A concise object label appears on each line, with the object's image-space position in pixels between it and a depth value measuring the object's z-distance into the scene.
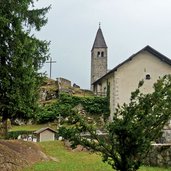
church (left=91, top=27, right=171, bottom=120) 39.94
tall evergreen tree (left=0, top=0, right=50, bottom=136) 18.25
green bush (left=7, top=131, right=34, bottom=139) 32.35
